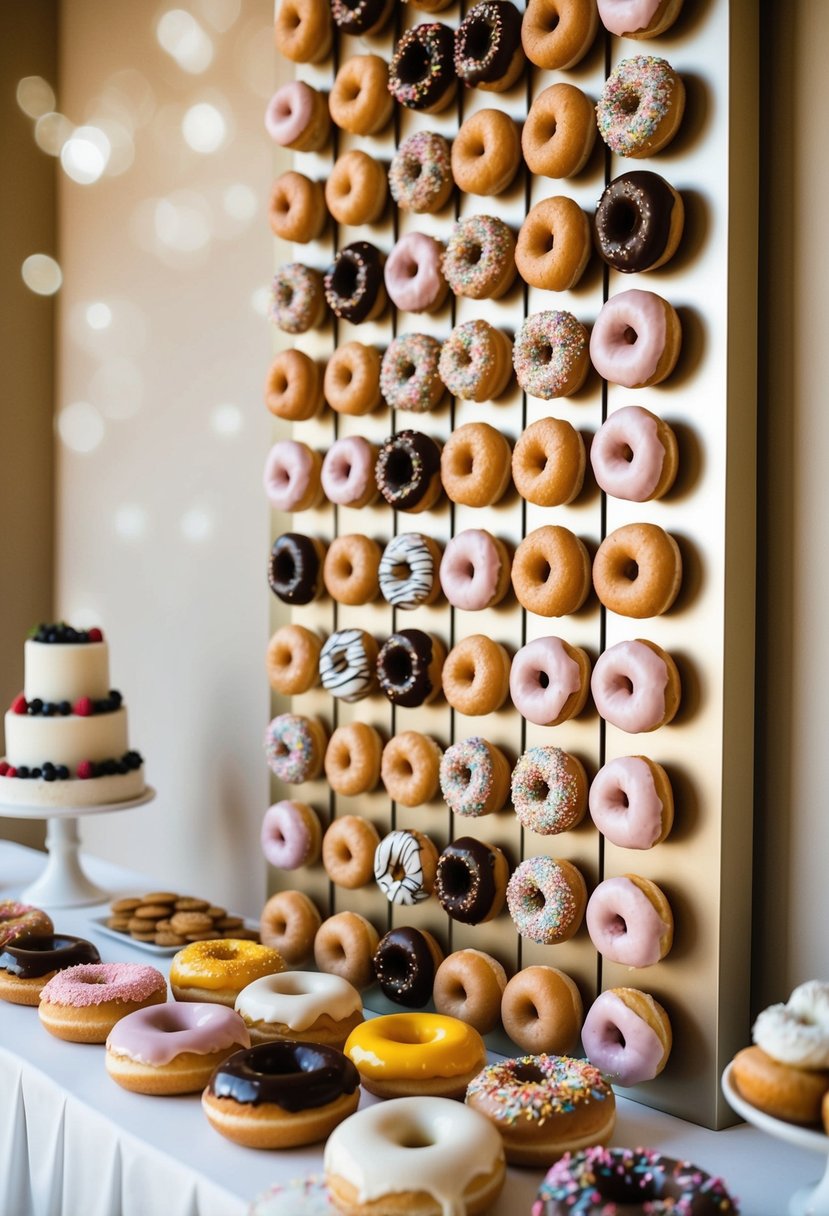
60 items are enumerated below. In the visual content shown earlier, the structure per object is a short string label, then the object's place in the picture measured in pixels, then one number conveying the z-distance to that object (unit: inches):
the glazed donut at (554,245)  52.1
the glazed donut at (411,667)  59.5
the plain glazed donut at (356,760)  63.0
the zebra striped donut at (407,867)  59.4
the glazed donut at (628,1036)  48.2
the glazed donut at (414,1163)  37.8
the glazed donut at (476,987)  55.2
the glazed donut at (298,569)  66.2
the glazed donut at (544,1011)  51.9
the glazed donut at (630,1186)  36.2
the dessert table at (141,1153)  42.2
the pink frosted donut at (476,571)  56.0
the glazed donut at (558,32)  51.6
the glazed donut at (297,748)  66.4
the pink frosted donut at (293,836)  66.1
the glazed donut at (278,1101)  43.3
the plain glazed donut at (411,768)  59.7
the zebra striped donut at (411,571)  59.7
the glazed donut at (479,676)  56.0
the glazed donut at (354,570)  63.2
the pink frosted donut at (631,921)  48.4
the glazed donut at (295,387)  66.6
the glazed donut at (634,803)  48.4
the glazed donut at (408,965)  58.1
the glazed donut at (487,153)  55.4
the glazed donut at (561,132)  51.9
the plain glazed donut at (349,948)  61.9
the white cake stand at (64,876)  77.6
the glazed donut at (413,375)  59.6
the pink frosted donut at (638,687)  48.4
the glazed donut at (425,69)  58.6
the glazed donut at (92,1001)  53.4
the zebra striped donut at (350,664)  63.2
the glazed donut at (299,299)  66.7
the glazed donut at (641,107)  48.2
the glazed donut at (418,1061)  47.4
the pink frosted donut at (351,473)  63.1
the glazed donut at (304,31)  65.4
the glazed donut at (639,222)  48.1
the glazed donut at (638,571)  48.4
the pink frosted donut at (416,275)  59.4
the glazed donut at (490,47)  54.9
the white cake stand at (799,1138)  35.4
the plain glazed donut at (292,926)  65.3
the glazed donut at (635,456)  48.5
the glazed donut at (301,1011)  51.3
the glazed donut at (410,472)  59.5
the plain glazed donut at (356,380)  63.2
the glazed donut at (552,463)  52.2
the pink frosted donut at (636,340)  48.3
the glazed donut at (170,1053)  47.9
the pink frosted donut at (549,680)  51.9
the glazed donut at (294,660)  66.4
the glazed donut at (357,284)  62.9
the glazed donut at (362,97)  62.1
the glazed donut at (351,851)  62.9
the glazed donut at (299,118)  65.9
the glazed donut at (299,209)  66.4
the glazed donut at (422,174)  59.2
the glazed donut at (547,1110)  42.9
